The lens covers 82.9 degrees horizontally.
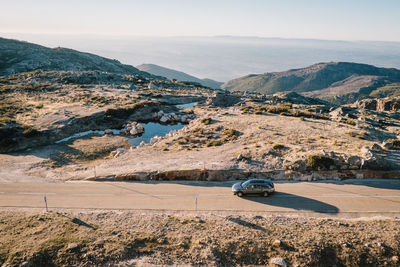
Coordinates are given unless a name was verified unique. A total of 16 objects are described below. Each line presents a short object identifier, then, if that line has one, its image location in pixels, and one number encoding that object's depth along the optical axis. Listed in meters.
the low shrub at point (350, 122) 41.25
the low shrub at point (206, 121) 44.38
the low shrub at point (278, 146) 29.47
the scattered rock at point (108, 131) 45.87
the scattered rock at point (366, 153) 24.12
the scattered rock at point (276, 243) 14.98
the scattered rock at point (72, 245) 15.19
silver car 20.75
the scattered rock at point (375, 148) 27.48
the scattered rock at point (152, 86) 84.85
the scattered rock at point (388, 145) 28.39
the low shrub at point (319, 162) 24.25
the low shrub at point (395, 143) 29.14
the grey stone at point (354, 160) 23.81
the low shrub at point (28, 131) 39.73
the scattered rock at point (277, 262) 13.70
